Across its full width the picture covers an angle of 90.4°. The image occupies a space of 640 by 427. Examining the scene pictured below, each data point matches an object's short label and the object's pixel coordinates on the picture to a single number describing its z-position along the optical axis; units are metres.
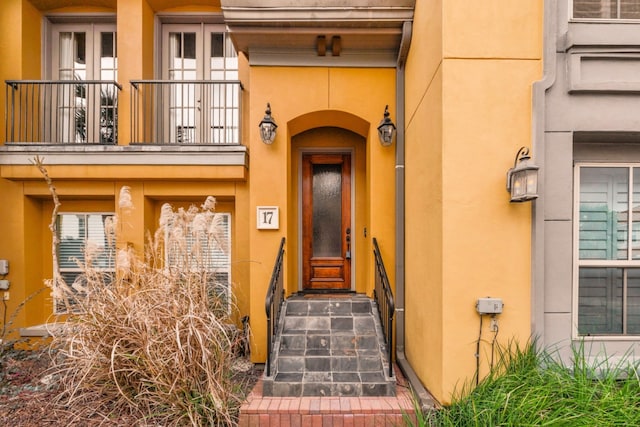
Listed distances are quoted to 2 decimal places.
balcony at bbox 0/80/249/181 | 5.00
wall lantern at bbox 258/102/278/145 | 4.41
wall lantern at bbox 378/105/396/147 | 4.44
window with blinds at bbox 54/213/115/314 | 5.62
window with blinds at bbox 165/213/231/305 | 3.62
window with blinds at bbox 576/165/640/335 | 3.26
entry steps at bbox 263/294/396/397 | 3.50
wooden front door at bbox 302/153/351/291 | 5.59
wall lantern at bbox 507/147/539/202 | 2.68
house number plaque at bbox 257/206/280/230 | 4.61
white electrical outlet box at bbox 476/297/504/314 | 2.91
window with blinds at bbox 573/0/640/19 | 3.12
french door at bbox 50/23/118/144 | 5.63
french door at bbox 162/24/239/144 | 5.63
